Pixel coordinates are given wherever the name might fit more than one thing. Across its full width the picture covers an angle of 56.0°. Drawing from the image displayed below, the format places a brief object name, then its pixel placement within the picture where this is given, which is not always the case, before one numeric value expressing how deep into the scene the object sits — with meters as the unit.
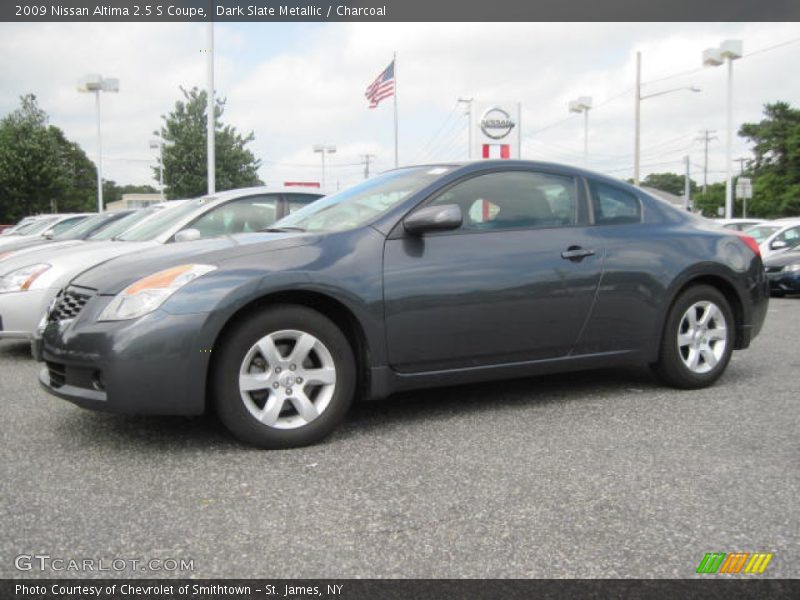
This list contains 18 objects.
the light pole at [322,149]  49.06
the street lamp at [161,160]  34.81
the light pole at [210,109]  19.39
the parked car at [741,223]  17.15
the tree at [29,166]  39.97
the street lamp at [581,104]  41.16
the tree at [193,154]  34.31
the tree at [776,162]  65.94
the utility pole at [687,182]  52.36
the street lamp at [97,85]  34.00
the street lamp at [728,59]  32.44
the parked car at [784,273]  13.11
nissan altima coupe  3.52
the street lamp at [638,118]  35.03
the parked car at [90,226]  10.78
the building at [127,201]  96.62
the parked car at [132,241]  6.06
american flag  23.55
